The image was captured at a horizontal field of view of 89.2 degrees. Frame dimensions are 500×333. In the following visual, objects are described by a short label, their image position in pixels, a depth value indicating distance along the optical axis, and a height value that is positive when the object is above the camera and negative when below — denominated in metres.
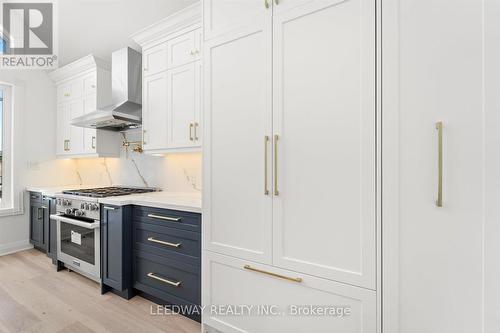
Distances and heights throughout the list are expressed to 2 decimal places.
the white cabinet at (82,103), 3.22 +0.84
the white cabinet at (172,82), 2.25 +0.79
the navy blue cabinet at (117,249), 2.20 -0.74
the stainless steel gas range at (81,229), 2.40 -0.64
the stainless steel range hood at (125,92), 2.75 +0.84
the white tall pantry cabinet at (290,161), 1.20 +0.02
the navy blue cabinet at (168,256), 1.87 -0.72
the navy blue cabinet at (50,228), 3.00 -0.76
